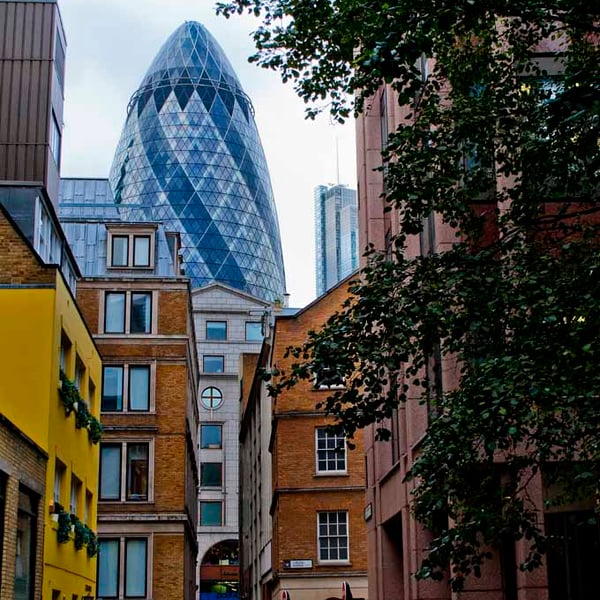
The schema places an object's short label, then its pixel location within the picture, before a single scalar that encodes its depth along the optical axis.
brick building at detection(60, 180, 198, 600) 46.72
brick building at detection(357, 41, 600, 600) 21.30
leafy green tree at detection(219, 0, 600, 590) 13.18
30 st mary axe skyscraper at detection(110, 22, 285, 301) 162.75
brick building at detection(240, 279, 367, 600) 44.72
